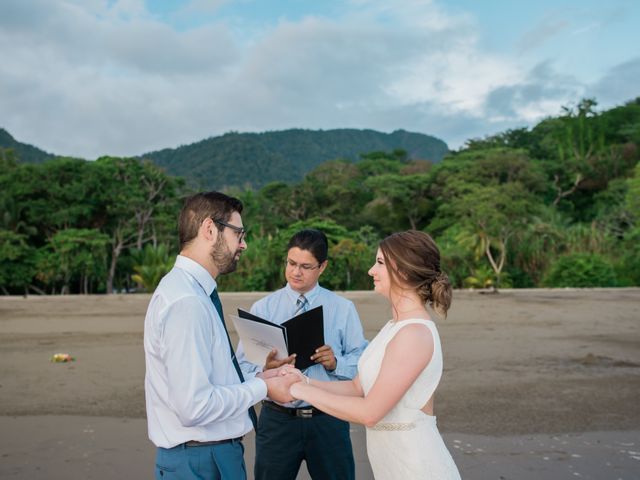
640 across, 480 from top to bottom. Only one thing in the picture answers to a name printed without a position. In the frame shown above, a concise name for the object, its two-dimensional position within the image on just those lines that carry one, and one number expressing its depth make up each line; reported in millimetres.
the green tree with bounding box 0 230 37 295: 21469
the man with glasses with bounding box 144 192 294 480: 1903
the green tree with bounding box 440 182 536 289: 24141
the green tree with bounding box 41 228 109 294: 21859
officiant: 2930
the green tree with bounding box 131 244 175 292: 22906
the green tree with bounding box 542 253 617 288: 21906
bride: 2035
